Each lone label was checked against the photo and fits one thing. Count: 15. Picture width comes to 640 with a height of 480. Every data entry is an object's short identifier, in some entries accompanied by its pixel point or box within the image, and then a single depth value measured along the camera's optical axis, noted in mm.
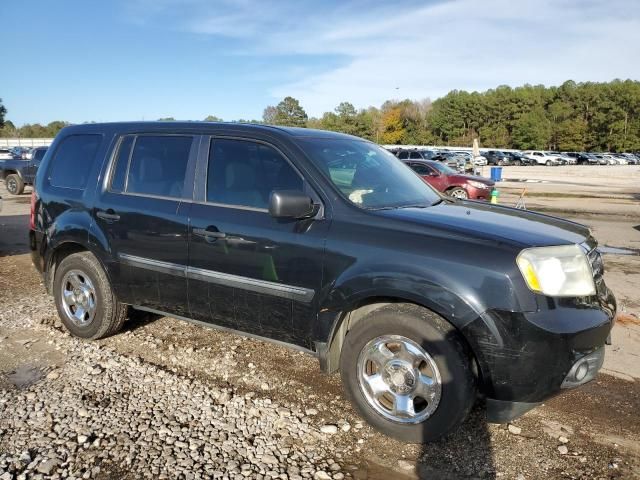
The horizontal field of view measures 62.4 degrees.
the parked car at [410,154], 25802
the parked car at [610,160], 70650
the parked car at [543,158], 66625
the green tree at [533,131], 99125
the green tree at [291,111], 108875
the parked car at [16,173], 19484
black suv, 2891
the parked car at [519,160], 65750
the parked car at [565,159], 68375
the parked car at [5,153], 36894
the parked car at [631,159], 73000
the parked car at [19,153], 34769
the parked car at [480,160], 49350
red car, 16516
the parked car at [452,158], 38312
